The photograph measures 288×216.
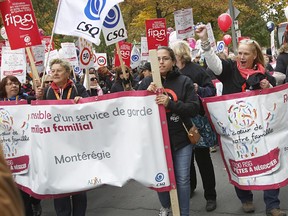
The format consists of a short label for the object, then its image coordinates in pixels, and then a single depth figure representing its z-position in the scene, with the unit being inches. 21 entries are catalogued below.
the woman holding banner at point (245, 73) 164.2
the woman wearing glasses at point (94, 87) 357.1
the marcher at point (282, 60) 218.6
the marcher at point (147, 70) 265.4
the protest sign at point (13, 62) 310.2
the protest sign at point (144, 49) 539.8
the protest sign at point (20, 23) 192.1
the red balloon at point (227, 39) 744.5
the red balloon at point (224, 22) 563.5
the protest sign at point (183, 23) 367.2
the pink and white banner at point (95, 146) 151.0
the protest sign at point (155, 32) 294.3
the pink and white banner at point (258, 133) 159.8
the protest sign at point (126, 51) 435.8
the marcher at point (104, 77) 439.6
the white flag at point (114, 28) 225.6
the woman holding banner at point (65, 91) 163.6
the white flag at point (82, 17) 173.9
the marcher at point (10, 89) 207.3
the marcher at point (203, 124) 184.7
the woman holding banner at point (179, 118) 156.3
